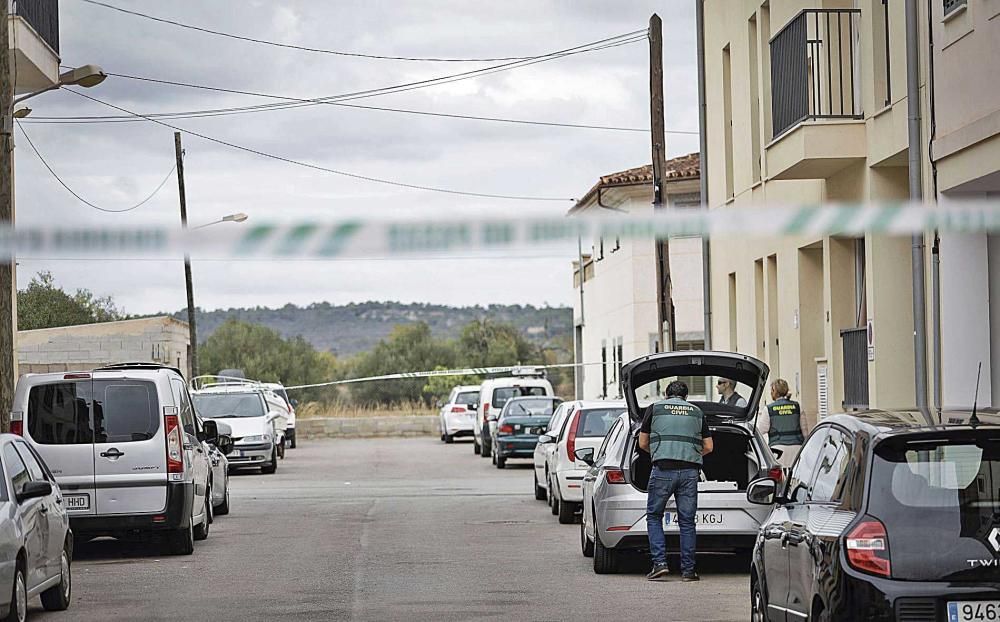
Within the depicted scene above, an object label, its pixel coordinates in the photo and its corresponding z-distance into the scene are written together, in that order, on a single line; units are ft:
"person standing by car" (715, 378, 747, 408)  66.38
